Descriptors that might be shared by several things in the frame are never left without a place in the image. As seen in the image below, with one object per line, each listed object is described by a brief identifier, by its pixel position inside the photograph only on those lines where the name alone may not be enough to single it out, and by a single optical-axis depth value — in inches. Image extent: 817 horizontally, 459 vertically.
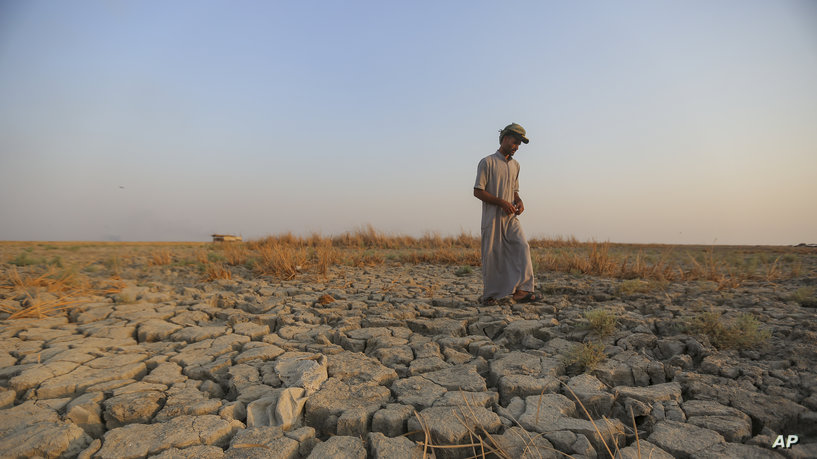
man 162.1
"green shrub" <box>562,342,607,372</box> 97.0
